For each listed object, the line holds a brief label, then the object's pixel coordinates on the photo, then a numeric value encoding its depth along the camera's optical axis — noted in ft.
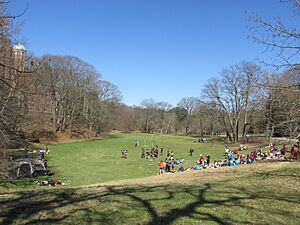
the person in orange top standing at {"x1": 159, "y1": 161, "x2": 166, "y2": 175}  79.92
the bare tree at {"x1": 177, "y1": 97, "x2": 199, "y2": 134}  336.20
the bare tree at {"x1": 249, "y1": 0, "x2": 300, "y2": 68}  23.55
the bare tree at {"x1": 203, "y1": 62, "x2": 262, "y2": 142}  174.50
